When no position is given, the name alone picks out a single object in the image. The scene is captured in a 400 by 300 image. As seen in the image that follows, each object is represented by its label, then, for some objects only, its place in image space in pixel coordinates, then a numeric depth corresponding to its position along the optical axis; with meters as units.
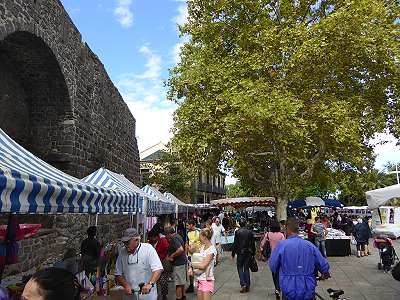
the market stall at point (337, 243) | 18.06
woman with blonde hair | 6.82
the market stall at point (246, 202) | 26.80
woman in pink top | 10.41
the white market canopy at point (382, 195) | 10.44
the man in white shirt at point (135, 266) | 5.35
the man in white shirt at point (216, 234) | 14.55
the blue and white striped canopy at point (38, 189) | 3.44
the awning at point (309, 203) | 27.29
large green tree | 16.73
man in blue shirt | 5.28
